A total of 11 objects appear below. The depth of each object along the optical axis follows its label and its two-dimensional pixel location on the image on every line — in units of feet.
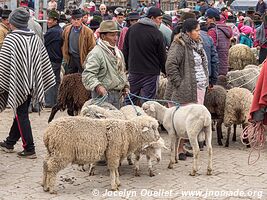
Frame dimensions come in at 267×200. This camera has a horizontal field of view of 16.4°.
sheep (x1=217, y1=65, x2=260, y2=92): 55.20
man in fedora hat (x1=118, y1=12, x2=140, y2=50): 63.25
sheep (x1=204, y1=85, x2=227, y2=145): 48.27
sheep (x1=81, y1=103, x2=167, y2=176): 37.83
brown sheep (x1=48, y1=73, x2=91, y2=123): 52.30
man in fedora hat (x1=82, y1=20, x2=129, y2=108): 38.74
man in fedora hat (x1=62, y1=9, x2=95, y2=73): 58.05
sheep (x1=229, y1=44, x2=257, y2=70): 66.74
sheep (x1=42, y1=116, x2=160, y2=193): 33.46
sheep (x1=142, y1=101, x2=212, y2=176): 39.17
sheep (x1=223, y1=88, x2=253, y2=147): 47.23
